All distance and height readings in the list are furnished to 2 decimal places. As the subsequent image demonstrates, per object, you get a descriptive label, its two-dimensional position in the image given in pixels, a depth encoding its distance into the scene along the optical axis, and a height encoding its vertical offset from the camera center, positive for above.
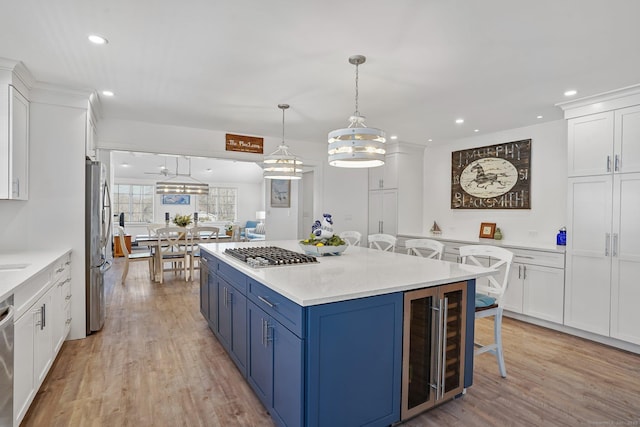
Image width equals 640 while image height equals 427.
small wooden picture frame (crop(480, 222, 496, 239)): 4.77 -0.28
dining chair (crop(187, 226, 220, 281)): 5.94 -0.57
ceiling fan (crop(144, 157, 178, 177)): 8.86 +0.98
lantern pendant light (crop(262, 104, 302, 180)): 3.59 +0.44
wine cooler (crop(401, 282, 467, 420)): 1.95 -0.82
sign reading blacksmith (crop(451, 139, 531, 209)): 4.47 +0.48
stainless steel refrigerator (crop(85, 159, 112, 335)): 3.33 -0.37
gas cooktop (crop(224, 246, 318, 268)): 2.39 -0.39
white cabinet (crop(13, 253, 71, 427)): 1.86 -0.83
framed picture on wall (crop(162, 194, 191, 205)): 10.45 +0.22
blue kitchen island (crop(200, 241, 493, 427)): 1.64 -0.72
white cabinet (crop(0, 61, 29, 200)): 2.65 +0.58
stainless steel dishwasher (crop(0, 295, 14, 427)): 1.61 -0.77
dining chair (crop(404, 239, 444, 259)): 3.12 -0.35
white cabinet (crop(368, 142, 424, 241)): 5.62 +0.33
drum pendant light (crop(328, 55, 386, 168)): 2.34 +0.46
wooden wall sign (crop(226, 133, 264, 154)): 4.96 +0.96
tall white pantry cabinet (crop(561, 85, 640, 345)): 3.14 -0.04
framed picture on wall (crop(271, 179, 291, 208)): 7.17 +0.29
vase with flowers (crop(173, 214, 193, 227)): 6.46 -0.28
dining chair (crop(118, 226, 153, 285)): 5.67 -0.92
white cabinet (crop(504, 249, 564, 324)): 3.64 -0.85
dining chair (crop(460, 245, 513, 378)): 2.47 -0.69
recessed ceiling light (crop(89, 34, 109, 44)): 2.22 +1.11
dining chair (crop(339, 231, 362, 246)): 4.32 -0.34
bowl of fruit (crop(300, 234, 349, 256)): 2.92 -0.33
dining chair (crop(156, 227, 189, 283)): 5.66 -0.73
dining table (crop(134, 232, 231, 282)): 5.75 -0.65
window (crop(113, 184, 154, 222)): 9.90 +0.15
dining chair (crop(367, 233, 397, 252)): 3.83 -0.35
